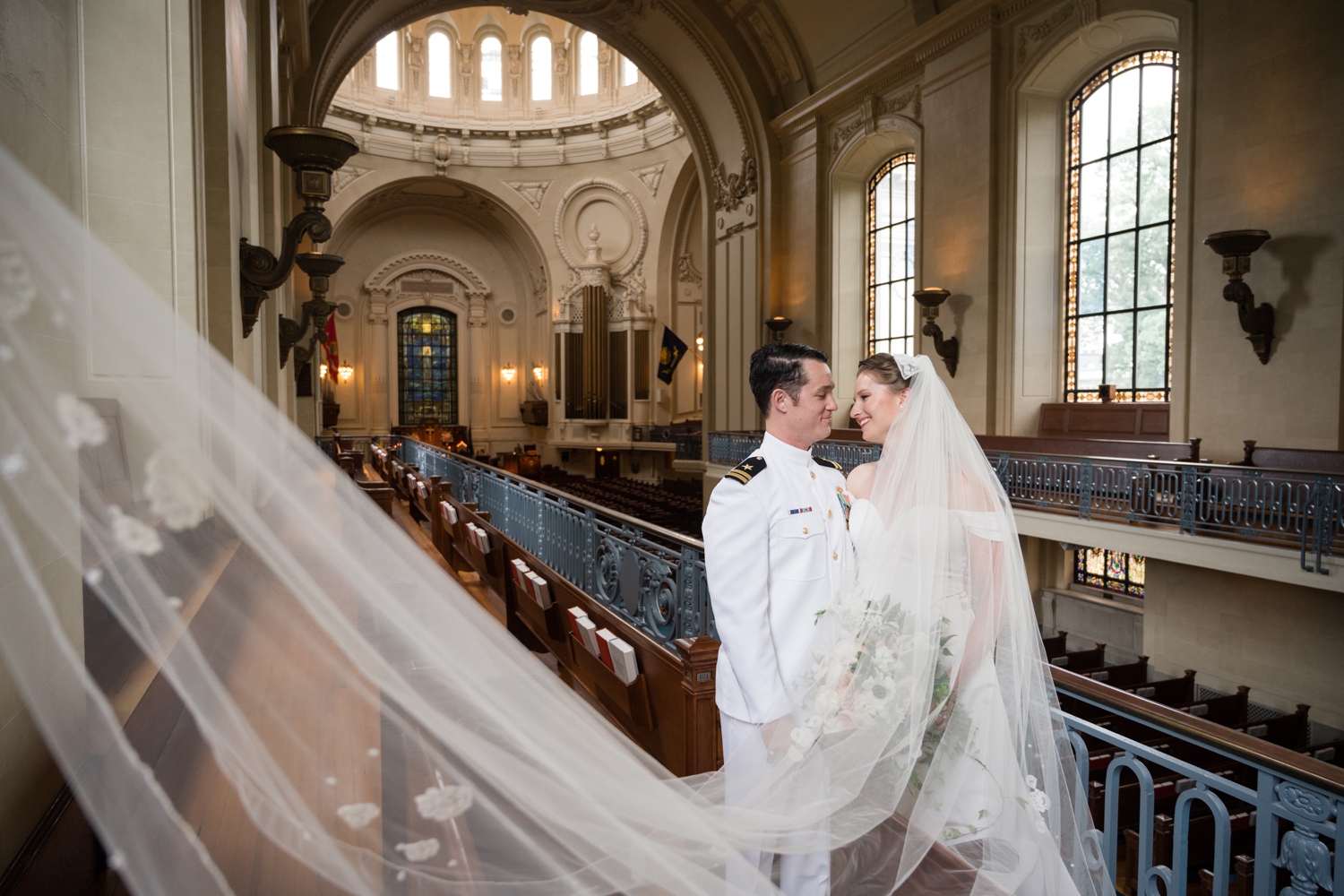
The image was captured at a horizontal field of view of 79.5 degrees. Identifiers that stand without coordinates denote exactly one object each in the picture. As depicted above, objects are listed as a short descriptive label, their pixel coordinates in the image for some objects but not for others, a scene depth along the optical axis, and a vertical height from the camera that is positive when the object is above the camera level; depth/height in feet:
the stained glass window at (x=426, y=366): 90.63 +5.59
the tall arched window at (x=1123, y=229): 32.55 +7.78
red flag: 57.88 +5.05
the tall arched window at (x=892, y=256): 45.62 +9.18
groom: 7.08 -1.36
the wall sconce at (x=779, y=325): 48.24 +5.41
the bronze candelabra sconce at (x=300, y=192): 13.94 +4.04
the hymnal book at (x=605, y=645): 12.56 -3.64
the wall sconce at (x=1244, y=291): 25.50 +3.88
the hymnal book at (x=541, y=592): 16.01 -3.53
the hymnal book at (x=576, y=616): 13.75 -3.45
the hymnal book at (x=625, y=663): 11.73 -3.62
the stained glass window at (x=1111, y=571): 32.68 -6.52
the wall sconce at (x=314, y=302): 21.86 +3.31
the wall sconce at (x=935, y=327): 38.04 +4.21
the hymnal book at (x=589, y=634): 13.16 -3.63
